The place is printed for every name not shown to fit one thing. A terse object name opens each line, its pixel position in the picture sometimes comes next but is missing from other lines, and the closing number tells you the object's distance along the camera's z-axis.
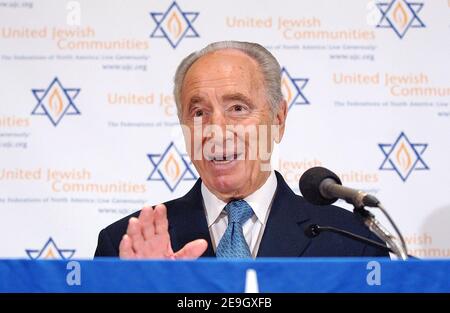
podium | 2.70
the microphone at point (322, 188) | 2.88
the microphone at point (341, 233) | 2.88
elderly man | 3.19
